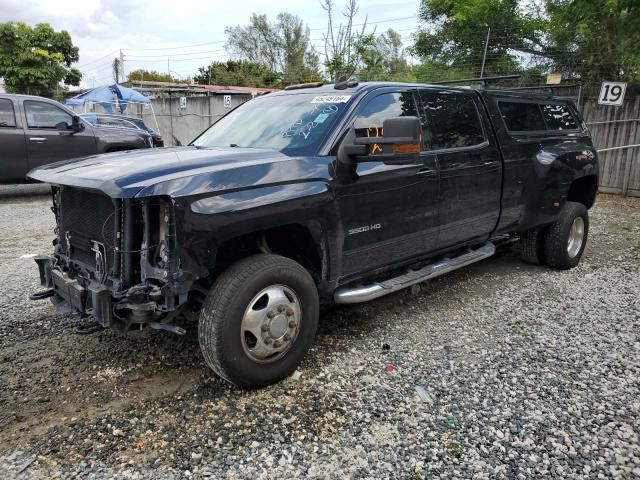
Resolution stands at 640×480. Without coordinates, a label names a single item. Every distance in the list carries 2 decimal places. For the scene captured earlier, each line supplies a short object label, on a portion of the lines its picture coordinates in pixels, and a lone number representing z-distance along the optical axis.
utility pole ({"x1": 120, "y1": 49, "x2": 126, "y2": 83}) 46.56
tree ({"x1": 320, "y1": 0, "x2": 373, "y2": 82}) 13.91
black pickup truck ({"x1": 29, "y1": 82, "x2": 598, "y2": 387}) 2.76
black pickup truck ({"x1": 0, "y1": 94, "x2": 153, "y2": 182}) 9.30
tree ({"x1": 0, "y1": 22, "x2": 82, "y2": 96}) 32.94
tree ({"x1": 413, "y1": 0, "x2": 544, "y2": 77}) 14.34
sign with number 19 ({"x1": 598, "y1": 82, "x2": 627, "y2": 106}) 9.92
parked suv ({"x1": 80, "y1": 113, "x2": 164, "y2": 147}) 14.09
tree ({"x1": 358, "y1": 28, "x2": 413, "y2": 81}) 15.02
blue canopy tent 21.30
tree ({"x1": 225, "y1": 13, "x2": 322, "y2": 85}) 42.88
